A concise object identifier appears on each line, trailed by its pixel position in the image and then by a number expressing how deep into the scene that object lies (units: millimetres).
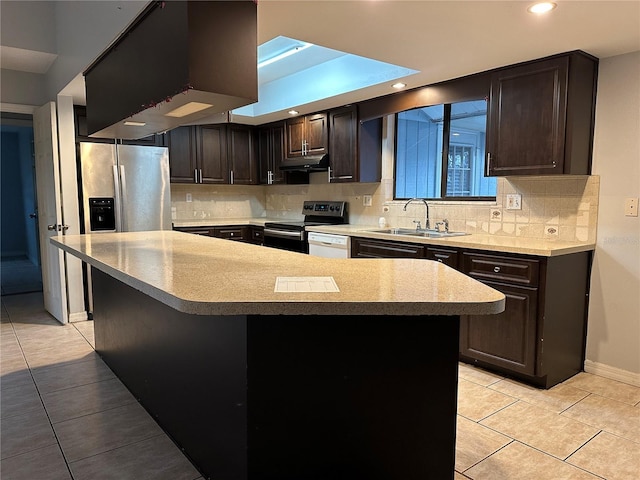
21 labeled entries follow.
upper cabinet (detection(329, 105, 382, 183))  4375
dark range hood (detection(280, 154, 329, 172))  4734
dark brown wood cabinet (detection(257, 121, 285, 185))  5422
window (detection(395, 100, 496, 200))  3715
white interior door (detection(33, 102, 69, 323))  4074
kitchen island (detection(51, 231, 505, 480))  1344
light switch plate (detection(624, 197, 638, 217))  2818
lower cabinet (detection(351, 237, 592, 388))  2770
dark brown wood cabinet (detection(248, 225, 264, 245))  5273
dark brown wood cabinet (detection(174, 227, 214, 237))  5094
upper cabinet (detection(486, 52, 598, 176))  2811
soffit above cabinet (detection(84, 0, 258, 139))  1748
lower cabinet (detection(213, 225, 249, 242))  5243
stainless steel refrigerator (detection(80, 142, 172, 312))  4215
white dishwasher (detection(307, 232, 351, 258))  4031
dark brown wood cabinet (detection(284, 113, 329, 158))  4781
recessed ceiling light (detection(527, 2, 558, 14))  2092
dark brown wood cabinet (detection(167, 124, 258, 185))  5207
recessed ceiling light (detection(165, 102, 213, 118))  2000
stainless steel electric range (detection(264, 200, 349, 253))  4660
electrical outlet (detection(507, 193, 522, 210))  3354
